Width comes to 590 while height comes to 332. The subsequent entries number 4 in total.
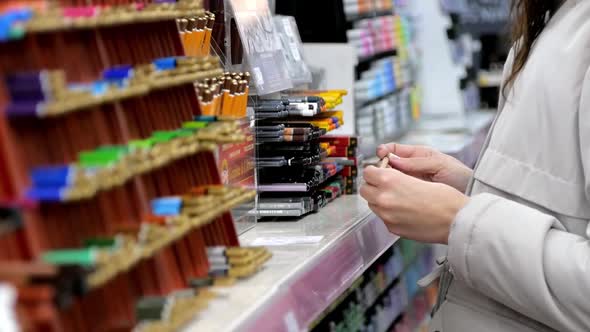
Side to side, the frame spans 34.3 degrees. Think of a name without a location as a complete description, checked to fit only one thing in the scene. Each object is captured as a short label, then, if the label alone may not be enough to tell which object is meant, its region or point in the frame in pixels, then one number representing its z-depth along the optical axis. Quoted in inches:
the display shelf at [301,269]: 60.2
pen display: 99.8
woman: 66.7
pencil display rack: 45.6
